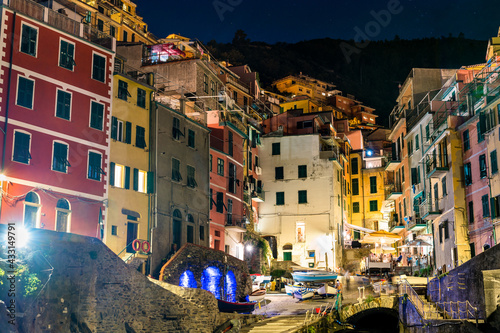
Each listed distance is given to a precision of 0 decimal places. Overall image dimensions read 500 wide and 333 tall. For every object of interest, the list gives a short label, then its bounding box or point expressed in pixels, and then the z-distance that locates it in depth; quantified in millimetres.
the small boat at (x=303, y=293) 49469
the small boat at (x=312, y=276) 54406
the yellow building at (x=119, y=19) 76812
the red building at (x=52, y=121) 33062
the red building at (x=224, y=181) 52906
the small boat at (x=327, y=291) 50750
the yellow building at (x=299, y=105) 111188
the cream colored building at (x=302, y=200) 66438
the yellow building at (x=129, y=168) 38719
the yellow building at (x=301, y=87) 133375
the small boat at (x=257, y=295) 47188
